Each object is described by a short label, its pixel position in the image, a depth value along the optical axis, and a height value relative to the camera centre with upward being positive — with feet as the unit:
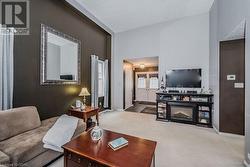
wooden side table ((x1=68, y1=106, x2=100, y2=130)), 9.96 -2.37
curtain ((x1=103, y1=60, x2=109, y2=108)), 16.70 -0.04
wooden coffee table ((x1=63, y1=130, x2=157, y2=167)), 4.05 -2.48
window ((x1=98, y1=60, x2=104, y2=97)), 16.06 +0.72
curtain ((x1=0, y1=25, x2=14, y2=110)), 6.98 +0.82
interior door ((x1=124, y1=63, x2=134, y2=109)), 19.58 -0.21
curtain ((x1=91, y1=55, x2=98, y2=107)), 14.17 +0.31
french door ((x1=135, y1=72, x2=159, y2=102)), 25.35 -0.44
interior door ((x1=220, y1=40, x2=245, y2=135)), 9.56 -0.23
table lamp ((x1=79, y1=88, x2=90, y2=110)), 11.13 -0.74
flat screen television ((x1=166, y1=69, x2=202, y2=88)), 12.80 +0.60
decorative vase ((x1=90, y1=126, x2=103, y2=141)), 5.48 -2.20
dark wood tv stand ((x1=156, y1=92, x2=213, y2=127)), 11.89 -2.40
